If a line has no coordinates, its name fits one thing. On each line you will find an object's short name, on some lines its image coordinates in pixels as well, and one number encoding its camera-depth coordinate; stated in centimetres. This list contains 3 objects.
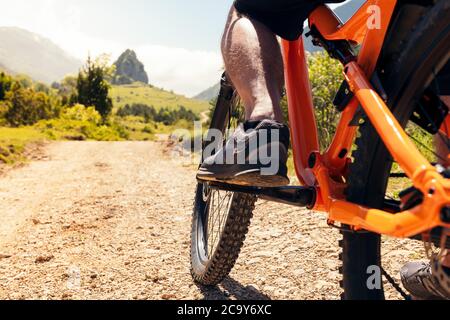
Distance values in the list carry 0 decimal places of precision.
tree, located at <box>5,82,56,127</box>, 2507
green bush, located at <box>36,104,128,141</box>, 1803
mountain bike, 108
